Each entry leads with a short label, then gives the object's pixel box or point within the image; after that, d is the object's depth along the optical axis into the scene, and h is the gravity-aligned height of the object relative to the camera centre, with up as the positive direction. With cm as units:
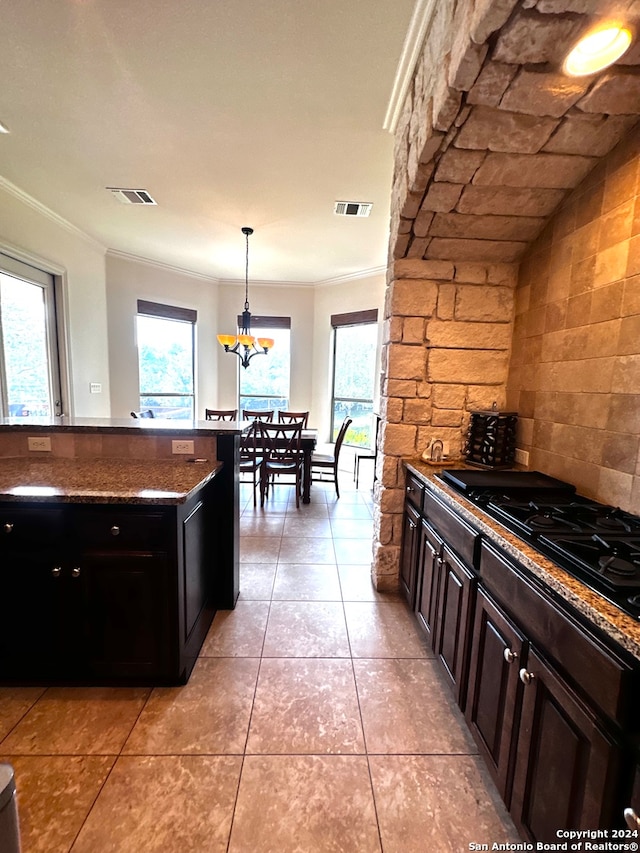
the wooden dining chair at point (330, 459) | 430 -90
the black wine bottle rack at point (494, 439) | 207 -27
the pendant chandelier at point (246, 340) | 429 +53
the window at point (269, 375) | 612 +17
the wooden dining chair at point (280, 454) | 389 -76
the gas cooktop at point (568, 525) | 89 -44
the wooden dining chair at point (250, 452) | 399 -76
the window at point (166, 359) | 533 +35
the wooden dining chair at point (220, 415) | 522 -46
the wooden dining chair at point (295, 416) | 444 -37
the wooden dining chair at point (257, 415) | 459 -39
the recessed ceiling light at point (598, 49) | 110 +109
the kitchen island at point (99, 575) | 150 -83
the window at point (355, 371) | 554 +27
